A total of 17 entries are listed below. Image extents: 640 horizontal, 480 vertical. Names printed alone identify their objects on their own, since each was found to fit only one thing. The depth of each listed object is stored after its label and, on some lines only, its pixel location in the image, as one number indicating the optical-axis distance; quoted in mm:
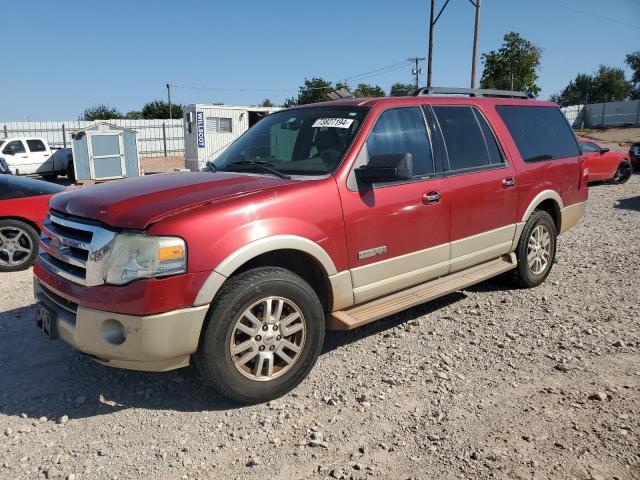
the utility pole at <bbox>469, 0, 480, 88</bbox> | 22842
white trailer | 20094
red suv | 2863
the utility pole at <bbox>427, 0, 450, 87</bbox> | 24594
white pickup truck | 19547
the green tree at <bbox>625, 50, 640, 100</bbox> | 68688
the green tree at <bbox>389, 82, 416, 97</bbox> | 66162
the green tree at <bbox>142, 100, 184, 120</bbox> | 65750
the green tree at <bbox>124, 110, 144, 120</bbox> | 65812
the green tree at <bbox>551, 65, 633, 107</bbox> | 75438
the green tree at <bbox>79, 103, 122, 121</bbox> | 63875
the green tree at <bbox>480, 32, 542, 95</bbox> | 37062
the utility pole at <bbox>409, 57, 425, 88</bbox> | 44641
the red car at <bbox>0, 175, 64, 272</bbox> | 6414
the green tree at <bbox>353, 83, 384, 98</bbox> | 54969
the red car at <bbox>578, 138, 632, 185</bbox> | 14195
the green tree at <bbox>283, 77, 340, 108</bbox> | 60188
